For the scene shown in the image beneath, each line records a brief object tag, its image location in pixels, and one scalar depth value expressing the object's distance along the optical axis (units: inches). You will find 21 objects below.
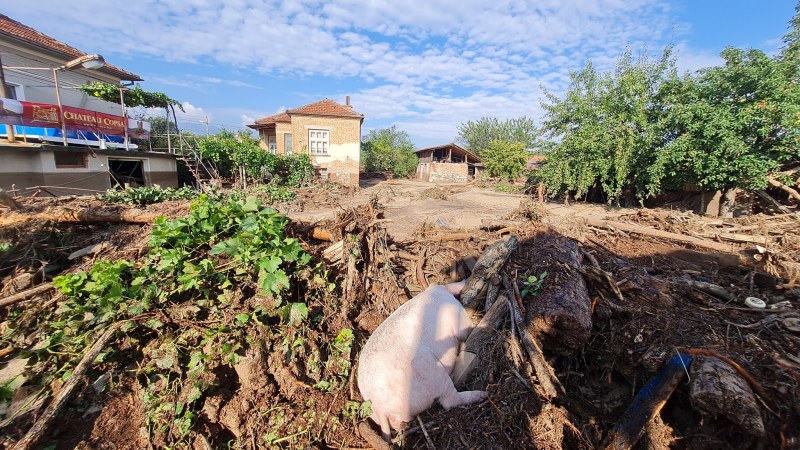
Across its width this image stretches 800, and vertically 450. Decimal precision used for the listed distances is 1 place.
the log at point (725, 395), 89.5
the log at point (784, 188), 355.6
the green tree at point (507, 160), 1092.5
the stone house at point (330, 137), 827.4
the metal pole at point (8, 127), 353.4
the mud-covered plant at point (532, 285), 144.8
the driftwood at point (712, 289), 164.4
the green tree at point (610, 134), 504.7
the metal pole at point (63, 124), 384.8
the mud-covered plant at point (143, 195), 306.1
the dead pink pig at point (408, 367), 106.0
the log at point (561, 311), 122.4
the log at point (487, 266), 158.4
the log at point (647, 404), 98.7
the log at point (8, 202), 173.6
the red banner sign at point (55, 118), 349.6
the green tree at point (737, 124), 362.9
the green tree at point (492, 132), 1942.7
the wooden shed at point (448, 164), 1230.9
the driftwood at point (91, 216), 169.3
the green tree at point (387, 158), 1380.4
